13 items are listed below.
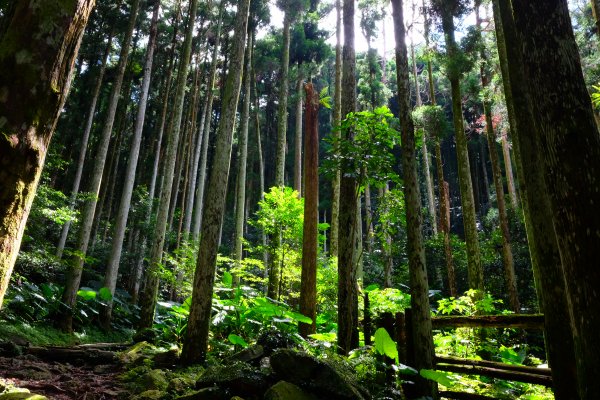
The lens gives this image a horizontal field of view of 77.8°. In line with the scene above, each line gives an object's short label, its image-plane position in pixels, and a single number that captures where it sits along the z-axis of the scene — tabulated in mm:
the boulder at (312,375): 3878
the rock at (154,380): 4940
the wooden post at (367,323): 6461
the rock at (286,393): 3641
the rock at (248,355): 5094
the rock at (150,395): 4361
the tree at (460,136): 9102
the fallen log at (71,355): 6759
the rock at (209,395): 4078
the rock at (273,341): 5445
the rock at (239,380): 4188
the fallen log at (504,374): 4199
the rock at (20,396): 3411
